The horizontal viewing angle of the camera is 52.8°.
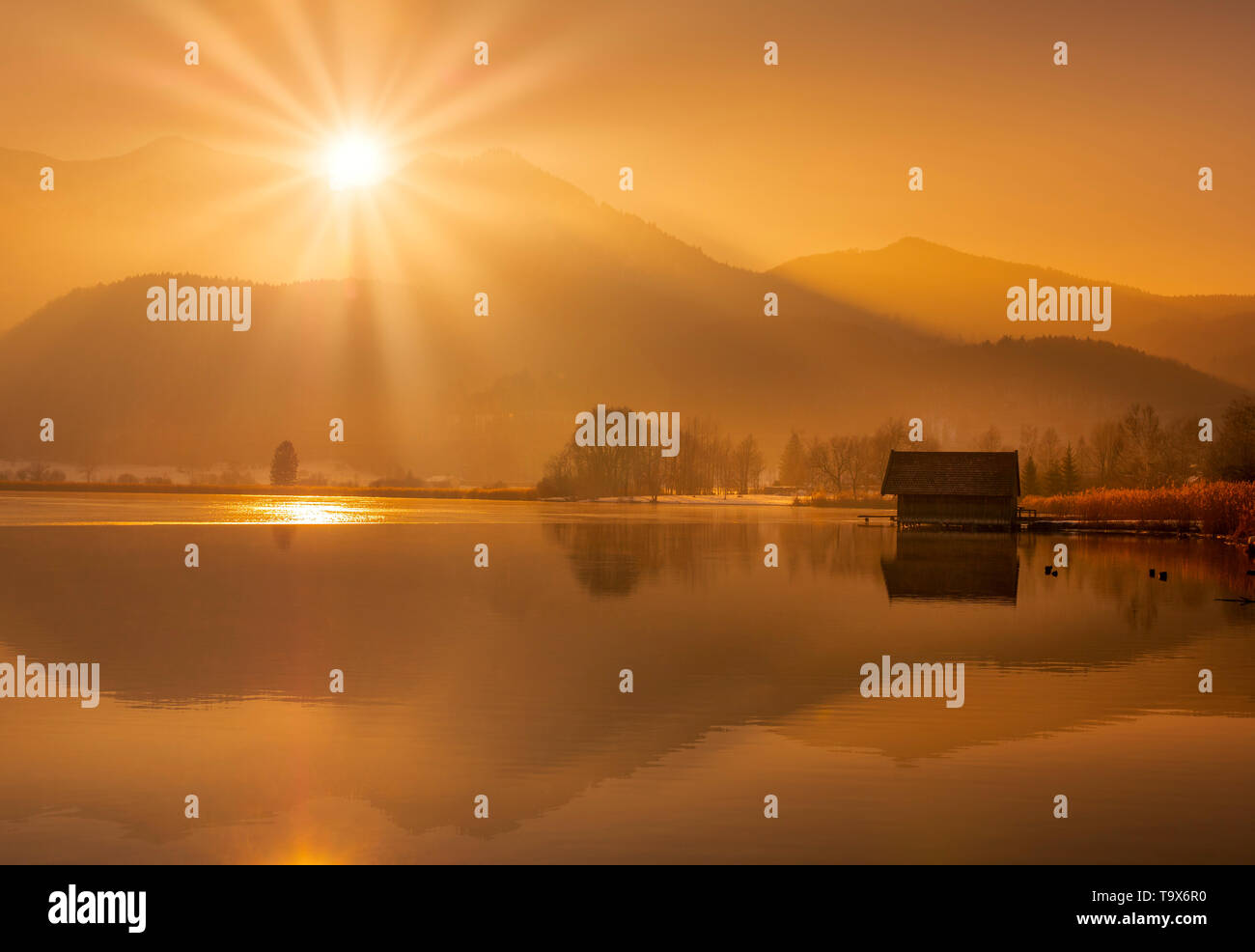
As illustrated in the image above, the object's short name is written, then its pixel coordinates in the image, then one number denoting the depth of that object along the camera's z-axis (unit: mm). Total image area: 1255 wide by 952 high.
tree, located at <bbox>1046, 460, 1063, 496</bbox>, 142750
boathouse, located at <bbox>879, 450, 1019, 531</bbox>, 97000
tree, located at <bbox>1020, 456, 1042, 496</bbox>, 143750
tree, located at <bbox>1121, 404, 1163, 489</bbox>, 141738
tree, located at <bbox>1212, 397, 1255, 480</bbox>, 91875
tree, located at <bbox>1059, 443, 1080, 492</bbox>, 140500
